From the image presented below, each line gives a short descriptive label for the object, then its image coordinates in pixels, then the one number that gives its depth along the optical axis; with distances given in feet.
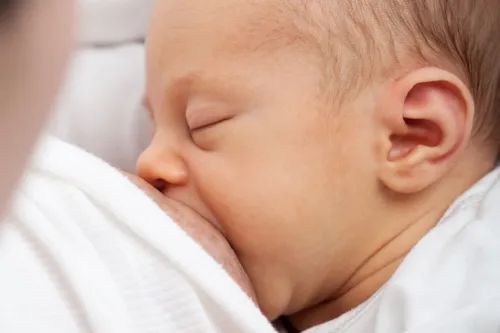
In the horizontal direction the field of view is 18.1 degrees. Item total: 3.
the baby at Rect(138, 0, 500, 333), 1.48
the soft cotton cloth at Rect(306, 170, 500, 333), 1.40
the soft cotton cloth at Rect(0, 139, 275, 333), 1.31
